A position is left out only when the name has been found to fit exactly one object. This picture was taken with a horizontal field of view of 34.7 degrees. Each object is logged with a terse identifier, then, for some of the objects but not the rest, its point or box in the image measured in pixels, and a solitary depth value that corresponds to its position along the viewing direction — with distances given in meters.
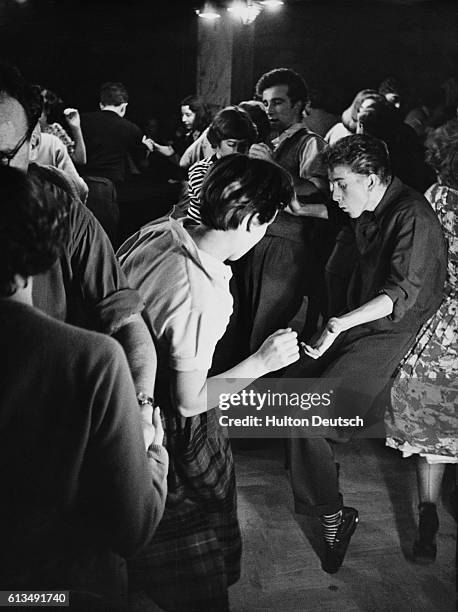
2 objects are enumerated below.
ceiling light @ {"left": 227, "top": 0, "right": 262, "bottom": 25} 2.09
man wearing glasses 1.71
